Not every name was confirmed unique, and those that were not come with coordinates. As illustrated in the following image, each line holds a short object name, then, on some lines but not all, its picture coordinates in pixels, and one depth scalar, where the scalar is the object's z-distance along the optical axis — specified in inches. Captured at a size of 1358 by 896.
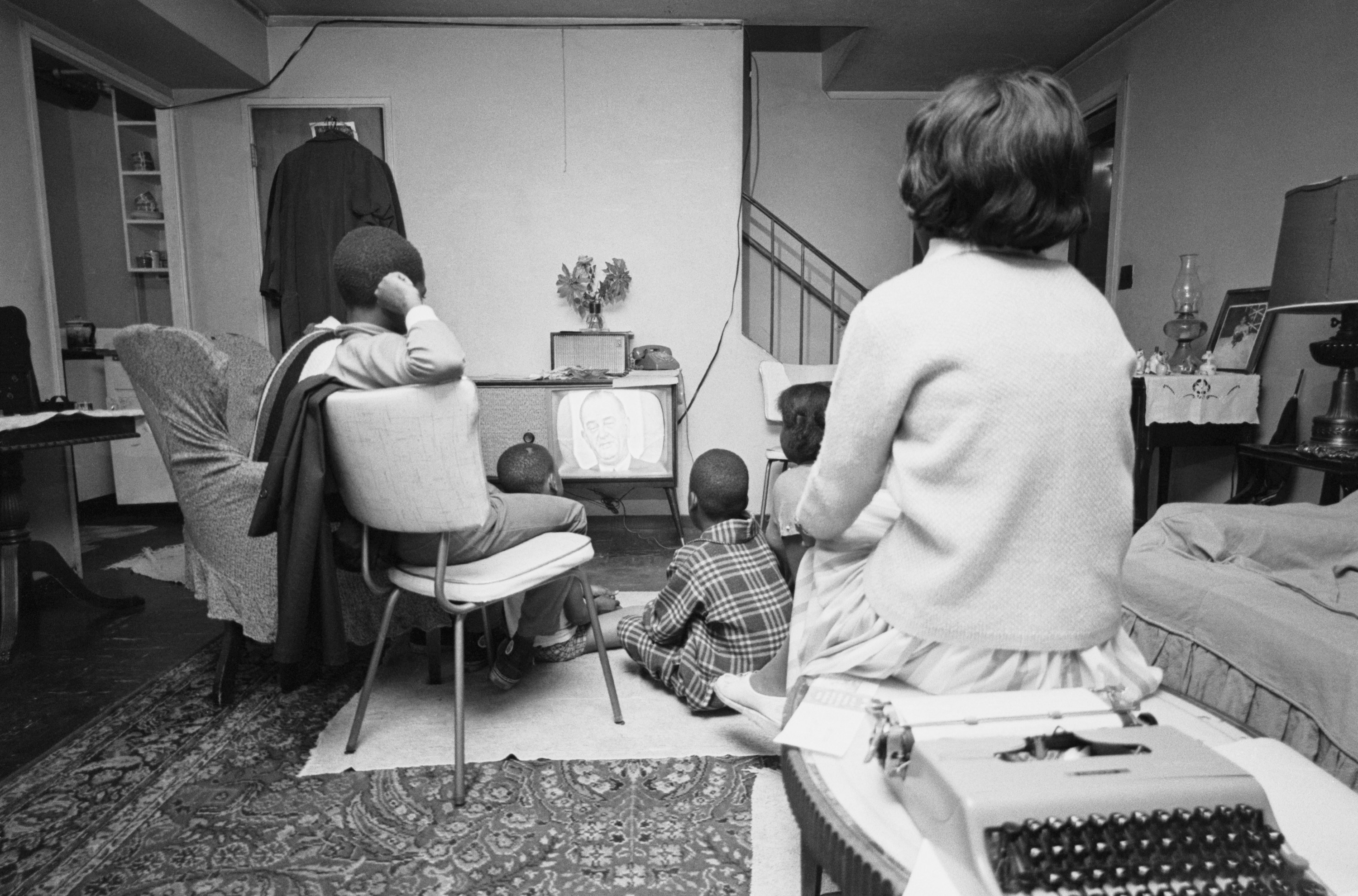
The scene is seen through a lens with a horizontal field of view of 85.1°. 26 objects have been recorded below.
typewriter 21.3
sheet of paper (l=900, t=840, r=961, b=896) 22.3
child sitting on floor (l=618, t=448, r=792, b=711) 73.4
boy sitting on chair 60.0
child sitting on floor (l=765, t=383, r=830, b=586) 72.7
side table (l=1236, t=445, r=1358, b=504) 83.4
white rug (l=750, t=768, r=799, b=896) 50.3
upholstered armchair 75.5
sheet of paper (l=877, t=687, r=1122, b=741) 27.8
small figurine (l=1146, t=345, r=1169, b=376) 120.2
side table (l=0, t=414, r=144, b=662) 93.5
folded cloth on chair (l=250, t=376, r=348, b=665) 61.6
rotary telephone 159.6
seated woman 30.5
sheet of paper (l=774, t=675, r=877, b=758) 30.8
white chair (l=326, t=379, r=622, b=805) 59.2
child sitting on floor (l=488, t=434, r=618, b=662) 89.9
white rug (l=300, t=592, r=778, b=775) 68.0
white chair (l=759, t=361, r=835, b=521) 165.5
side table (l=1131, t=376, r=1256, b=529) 115.9
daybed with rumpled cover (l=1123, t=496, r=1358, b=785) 47.5
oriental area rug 51.3
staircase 213.3
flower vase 164.2
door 164.9
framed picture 124.9
